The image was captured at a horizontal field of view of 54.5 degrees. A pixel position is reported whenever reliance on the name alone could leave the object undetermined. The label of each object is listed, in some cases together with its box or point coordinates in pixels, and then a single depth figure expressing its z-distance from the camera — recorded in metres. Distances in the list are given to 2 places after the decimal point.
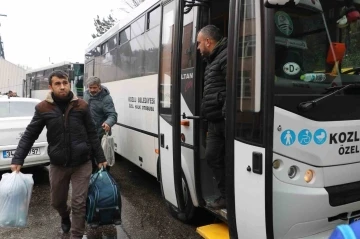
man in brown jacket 3.65
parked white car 6.10
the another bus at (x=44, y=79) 17.70
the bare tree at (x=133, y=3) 25.40
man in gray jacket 5.90
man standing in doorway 3.31
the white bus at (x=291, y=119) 2.52
